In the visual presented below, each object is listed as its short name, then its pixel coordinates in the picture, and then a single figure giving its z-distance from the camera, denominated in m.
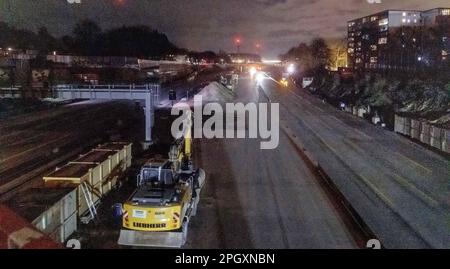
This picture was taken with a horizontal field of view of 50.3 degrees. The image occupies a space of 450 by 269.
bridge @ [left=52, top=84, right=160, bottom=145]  42.97
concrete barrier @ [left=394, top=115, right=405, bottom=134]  52.56
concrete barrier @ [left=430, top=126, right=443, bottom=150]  41.47
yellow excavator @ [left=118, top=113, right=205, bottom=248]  16.44
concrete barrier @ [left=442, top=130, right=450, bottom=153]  39.78
